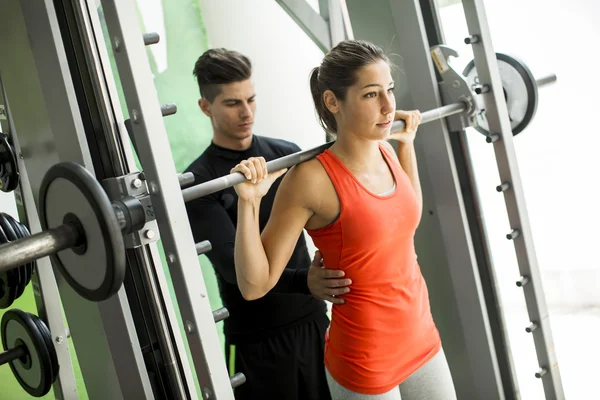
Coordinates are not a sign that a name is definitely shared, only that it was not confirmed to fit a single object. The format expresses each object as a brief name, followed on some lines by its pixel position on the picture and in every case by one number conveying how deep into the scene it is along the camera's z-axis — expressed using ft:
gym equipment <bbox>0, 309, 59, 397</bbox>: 4.87
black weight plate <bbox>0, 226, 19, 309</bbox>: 4.81
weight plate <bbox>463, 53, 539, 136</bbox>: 6.28
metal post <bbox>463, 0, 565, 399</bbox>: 6.10
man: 5.57
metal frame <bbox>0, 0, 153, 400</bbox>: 3.72
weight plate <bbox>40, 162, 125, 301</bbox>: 3.09
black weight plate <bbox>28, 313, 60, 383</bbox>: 4.91
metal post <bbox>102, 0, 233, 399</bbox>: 3.56
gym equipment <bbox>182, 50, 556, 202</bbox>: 6.01
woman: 4.43
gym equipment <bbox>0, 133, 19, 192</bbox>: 4.67
